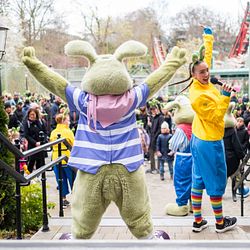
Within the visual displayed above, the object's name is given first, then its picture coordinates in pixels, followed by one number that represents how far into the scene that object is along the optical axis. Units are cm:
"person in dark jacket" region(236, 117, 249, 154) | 830
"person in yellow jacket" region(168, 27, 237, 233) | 425
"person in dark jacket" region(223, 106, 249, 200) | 609
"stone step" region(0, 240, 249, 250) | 126
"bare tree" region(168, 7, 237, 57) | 5300
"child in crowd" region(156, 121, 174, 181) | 901
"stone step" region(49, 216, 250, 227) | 488
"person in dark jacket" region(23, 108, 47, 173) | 893
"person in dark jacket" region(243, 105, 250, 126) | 1096
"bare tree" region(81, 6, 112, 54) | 3612
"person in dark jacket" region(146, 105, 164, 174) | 958
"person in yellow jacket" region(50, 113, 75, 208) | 656
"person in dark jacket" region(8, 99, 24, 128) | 1168
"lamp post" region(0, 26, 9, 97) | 628
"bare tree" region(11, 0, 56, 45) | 3412
